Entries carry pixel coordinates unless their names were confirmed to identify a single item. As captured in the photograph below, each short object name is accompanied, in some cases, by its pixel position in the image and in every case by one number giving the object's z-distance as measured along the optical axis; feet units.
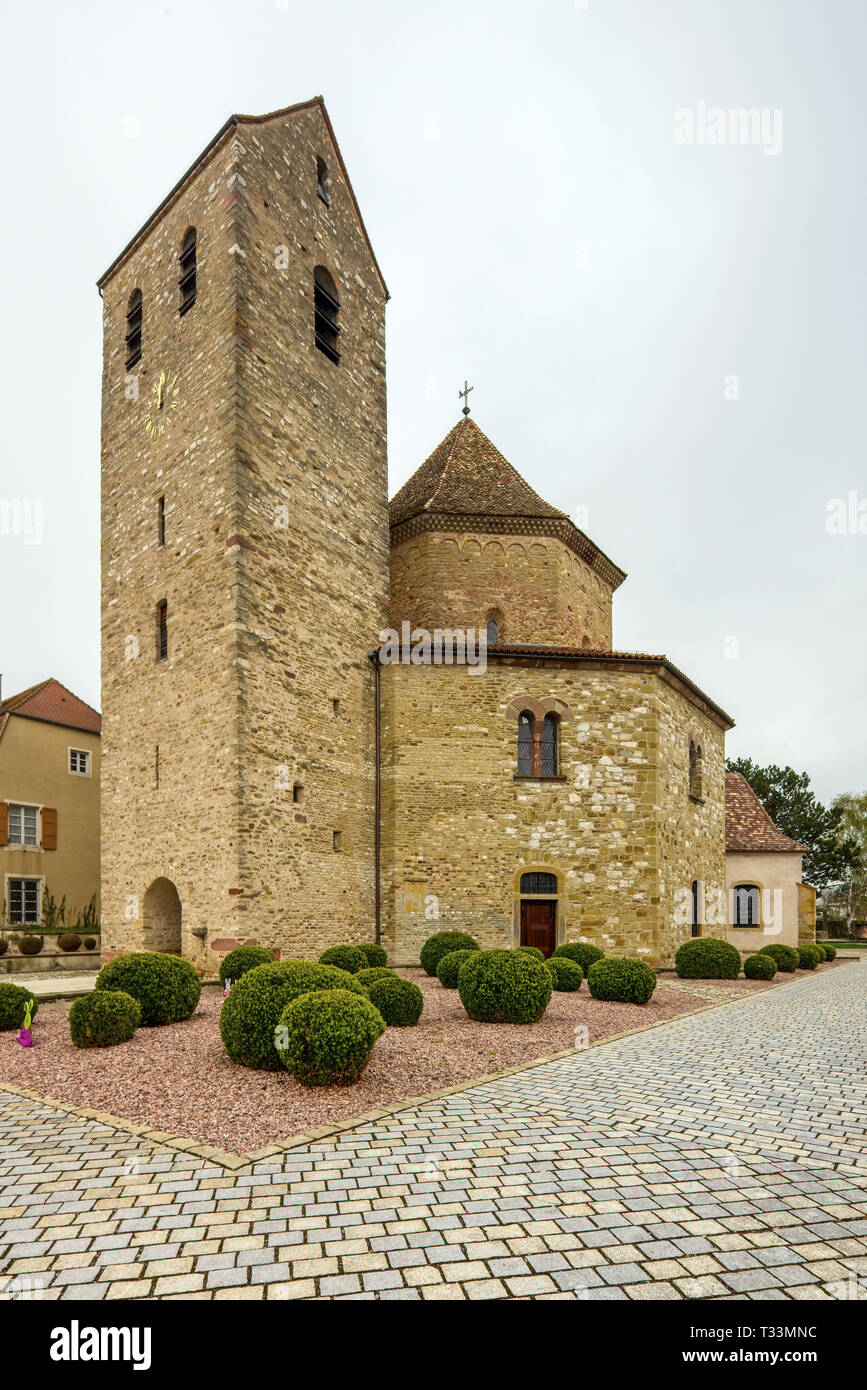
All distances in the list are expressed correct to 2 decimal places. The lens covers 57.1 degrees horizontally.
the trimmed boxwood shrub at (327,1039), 25.52
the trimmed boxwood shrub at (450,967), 51.72
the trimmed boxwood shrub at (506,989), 38.60
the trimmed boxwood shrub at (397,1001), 36.96
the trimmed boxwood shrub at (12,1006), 36.68
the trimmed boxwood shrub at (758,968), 65.92
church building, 58.03
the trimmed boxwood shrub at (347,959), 48.49
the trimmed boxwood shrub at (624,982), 47.21
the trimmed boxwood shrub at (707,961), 64.59
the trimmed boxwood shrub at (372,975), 39.09
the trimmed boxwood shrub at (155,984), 36.99
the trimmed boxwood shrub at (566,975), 52.06
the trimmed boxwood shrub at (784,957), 78.38
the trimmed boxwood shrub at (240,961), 46.88
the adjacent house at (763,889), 98.99
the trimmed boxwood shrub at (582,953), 58.59
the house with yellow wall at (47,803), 87.04
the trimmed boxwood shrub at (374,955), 56.08
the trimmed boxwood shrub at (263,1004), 28.35
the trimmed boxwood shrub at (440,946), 60.49
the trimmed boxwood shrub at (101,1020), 32.45
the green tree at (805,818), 166.61
